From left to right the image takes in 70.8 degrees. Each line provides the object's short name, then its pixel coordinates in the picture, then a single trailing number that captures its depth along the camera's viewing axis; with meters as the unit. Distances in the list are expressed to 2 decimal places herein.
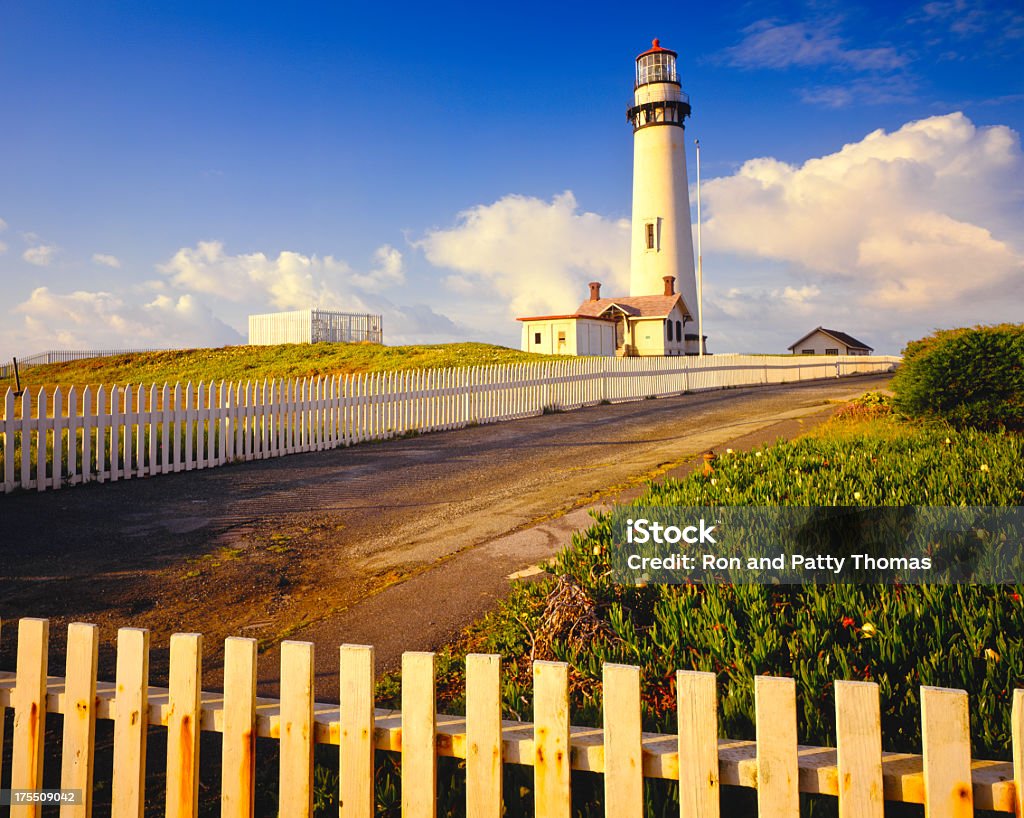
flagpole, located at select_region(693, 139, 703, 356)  32.53
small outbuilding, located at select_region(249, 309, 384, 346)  46.47
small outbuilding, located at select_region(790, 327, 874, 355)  63.31
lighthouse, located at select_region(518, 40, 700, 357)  43.59
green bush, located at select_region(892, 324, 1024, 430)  10.00
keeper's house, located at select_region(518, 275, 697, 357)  43.34
